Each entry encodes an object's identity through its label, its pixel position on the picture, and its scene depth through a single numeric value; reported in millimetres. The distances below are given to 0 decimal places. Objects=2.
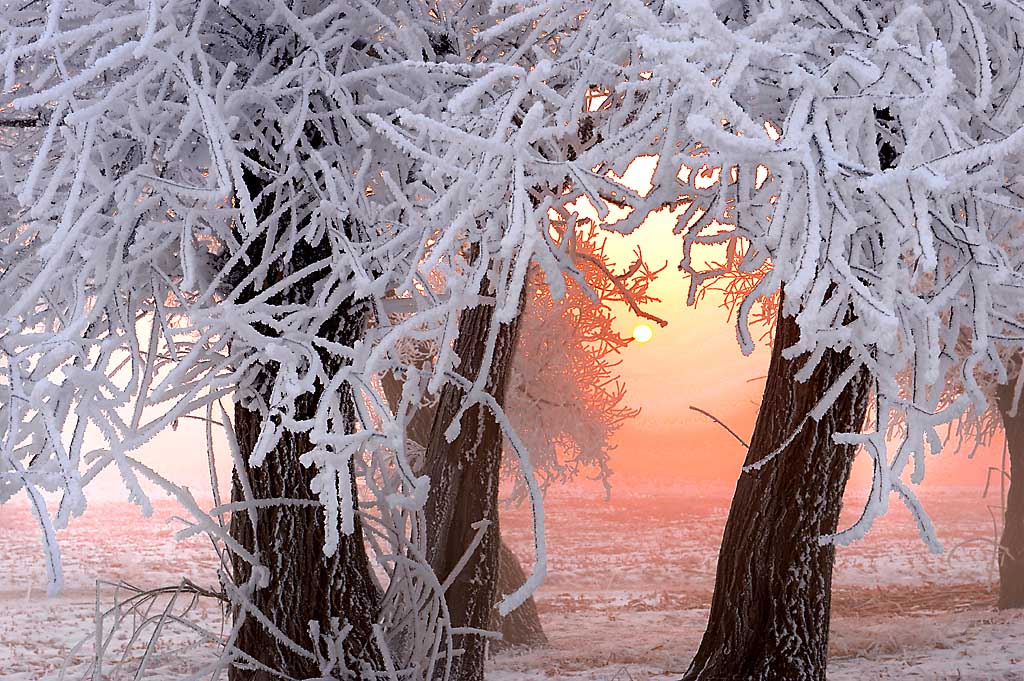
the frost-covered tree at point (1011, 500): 12602
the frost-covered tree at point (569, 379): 13242
